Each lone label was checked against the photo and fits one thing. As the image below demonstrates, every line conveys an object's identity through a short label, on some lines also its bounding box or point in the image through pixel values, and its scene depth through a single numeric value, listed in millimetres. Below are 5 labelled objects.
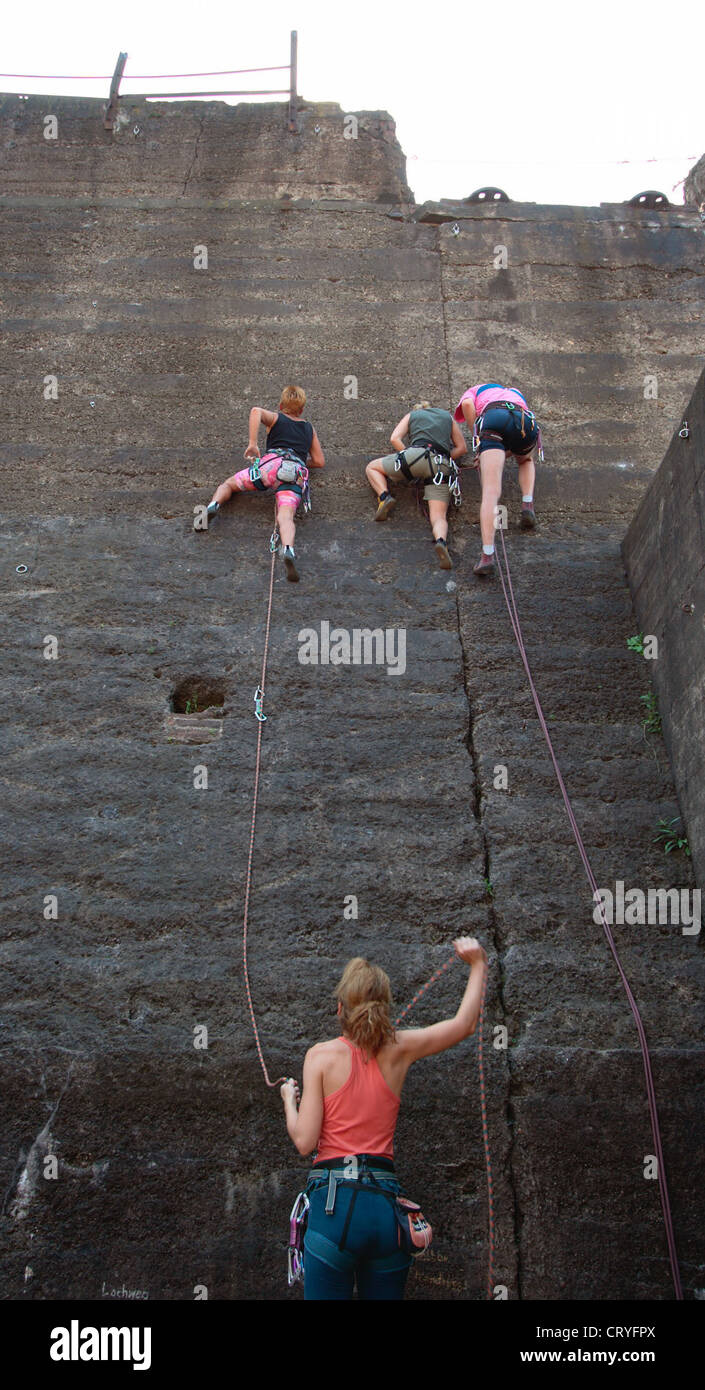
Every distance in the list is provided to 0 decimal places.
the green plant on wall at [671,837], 4707
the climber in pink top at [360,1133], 2904
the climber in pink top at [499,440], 5930
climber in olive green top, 6008
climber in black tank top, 5996
